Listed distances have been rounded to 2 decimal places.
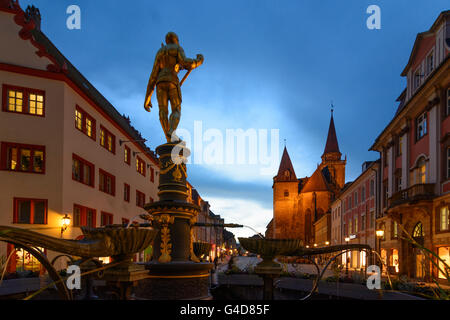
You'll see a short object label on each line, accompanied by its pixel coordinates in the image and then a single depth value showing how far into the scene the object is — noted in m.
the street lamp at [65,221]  18.22
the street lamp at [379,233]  20.25
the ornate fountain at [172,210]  5.78
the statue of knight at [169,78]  7.28
